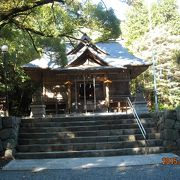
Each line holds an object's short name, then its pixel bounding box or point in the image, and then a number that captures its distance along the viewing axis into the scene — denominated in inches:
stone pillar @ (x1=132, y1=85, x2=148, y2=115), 398.7
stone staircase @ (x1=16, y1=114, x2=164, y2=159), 282.5
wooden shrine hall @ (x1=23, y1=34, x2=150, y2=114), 556.1
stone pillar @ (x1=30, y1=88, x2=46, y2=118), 400.6
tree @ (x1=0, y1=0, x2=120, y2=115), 310.6
